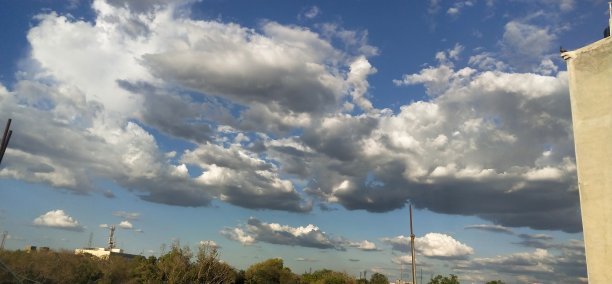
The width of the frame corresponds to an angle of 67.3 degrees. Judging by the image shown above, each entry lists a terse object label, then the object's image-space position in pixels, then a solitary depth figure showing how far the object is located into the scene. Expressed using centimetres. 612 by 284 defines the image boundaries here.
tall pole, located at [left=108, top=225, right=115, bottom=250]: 12638
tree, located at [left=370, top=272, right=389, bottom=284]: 9051
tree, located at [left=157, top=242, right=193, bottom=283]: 5550
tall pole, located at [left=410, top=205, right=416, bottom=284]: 3170
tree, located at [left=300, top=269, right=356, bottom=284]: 7736
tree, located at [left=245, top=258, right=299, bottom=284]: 7350
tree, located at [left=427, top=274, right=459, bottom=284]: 7788
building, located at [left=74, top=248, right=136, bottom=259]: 11722
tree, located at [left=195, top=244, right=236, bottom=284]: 5781
